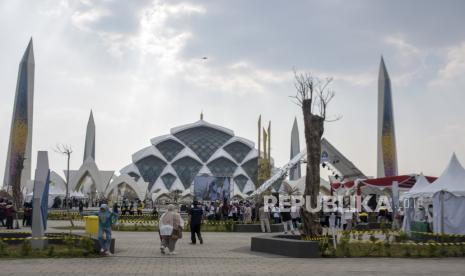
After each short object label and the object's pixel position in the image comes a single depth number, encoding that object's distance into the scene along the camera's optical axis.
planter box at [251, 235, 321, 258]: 12.62
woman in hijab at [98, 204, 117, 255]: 12.38
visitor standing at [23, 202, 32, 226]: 24.98
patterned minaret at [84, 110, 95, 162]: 102.11
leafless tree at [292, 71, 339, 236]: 14.76
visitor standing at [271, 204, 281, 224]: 25.78
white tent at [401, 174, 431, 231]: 19.77
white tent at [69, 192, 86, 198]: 52.64
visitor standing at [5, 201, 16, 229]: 22.59
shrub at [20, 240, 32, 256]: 11.92
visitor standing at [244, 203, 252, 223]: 27.45
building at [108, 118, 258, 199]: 92.81
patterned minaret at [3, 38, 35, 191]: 58.91
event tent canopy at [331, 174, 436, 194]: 33.04
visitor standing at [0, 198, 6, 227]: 23.33
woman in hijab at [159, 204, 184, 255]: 13.30
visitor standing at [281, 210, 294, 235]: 20.80
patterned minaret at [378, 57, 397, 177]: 66.94
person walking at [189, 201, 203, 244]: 16.14
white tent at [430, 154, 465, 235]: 17.36
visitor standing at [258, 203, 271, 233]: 21.80
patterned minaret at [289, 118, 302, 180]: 104.24
